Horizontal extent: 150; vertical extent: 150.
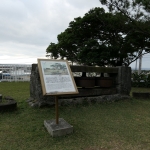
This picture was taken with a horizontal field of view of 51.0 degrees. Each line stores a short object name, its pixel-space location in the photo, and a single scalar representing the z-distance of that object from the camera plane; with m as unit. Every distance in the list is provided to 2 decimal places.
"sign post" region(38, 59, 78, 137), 2.52
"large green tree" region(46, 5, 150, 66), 9.71
